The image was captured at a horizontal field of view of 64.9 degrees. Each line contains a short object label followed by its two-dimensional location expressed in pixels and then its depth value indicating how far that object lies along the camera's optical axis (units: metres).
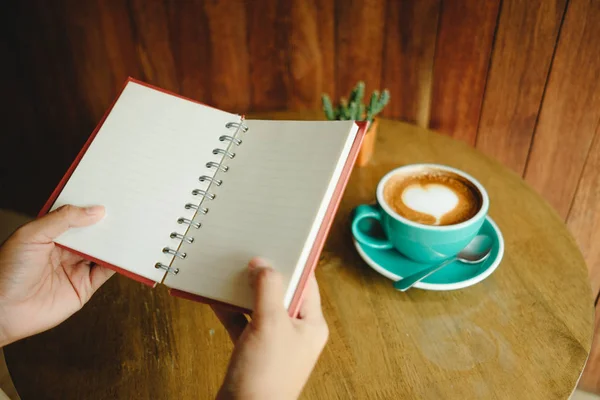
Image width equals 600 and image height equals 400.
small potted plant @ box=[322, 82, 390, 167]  1.09
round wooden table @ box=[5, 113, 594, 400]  0.70
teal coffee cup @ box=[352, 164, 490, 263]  0.79
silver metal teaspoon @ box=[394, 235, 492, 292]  0.80
